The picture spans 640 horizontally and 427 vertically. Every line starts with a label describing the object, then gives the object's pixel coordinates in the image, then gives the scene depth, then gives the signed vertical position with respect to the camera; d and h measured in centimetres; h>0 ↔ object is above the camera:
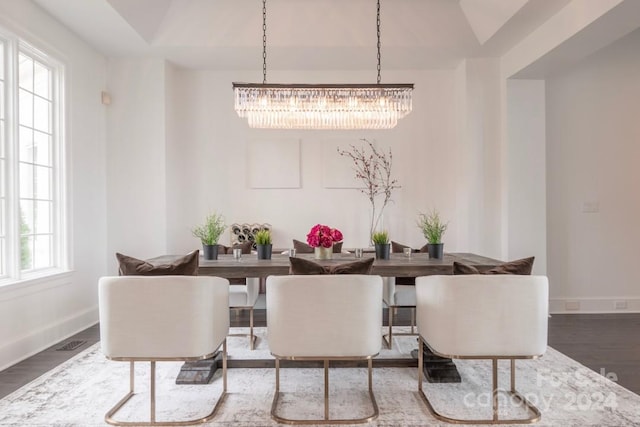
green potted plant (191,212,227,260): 284 -20
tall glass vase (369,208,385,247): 476 -7
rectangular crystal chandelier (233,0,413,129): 313 +96
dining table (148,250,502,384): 249 -36
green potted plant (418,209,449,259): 281 -19
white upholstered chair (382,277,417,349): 297 -62
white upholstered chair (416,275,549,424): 199 -54
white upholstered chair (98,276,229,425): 197 -53
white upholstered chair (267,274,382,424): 199 -53
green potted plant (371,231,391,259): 284 -22
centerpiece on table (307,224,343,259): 274 -17
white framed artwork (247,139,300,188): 474 +65
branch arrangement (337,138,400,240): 475 +52
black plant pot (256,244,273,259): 288 -26
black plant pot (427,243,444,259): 281 -26
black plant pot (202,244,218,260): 284 -26
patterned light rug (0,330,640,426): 208 -110
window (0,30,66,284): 299 +47
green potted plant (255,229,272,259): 288 -22
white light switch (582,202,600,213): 440 +8
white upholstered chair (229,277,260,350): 295 -62
